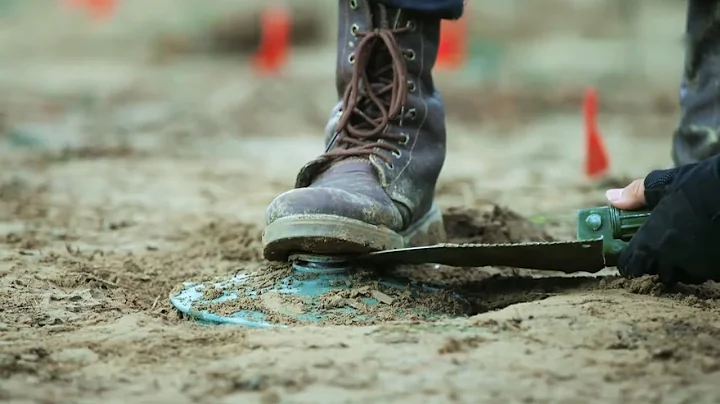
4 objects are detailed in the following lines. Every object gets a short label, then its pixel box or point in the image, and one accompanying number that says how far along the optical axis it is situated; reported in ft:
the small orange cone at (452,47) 50.37
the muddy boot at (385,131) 14.05
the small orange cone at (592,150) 26.58
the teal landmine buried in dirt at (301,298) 12.44
